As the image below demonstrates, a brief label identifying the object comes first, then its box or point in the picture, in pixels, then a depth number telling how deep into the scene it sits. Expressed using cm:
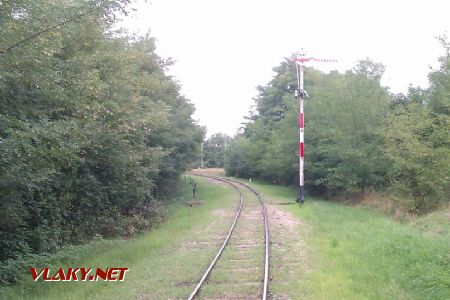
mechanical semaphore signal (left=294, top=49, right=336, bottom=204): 2811
